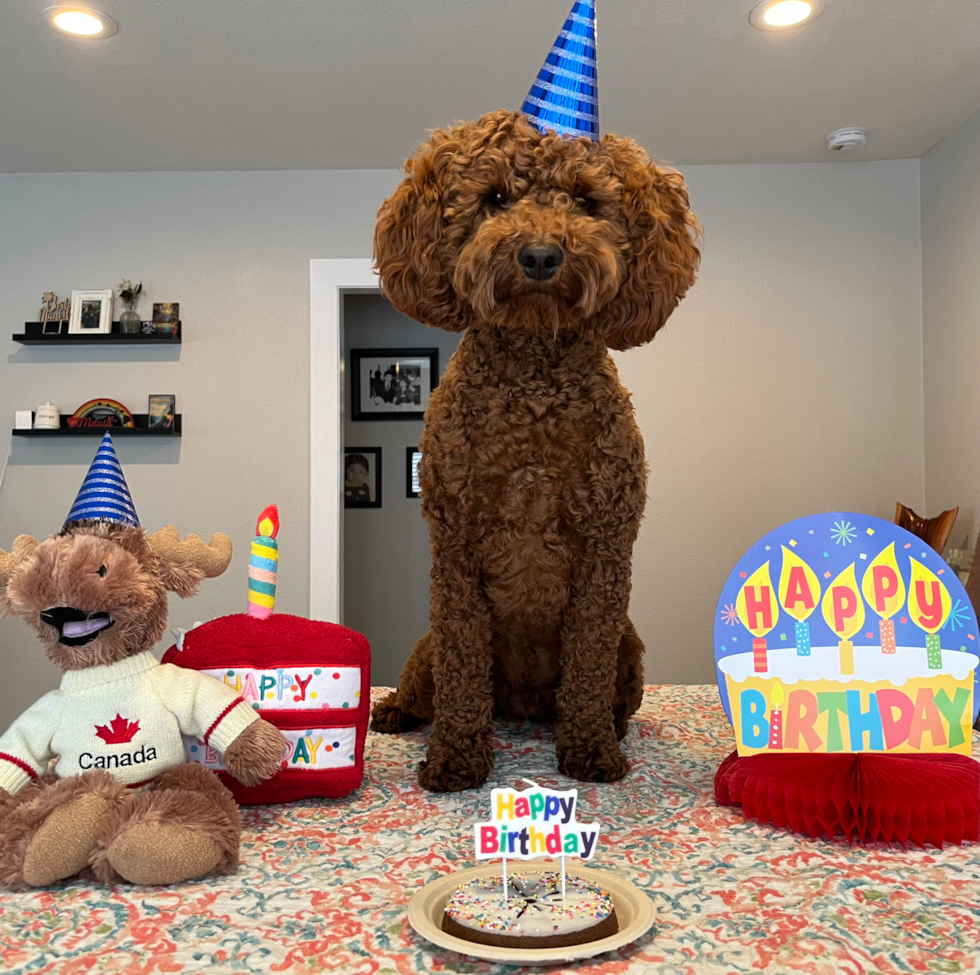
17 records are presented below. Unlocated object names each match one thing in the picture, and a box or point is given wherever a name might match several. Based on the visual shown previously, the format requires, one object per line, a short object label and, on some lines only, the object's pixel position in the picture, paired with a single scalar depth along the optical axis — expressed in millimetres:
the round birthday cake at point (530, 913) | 734
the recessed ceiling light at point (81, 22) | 2284
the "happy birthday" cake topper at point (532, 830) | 781
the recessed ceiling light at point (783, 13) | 2261
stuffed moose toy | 866
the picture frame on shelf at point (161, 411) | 3336
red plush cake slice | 1115
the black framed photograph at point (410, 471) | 4527
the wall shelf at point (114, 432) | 3293
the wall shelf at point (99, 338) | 3299
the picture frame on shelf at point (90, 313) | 3332
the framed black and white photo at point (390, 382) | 4531
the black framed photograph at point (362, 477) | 4551
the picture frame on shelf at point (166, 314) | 3355
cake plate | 711
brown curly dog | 1043
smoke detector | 3068
